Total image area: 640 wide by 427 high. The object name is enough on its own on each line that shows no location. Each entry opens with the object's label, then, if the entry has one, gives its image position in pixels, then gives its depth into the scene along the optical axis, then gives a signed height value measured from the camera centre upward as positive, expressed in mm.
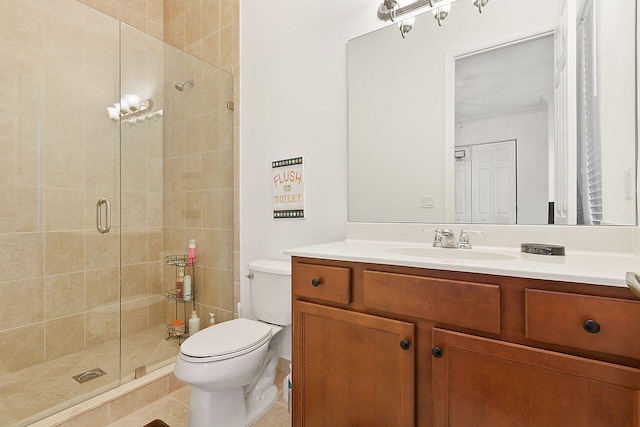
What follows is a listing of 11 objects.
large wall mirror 1044 +395
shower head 2051 +878
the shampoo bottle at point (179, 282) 2053 -468
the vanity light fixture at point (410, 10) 1334 +927
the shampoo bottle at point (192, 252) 2094 -266
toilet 1257 -631
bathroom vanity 674 -353
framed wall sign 1750 +152
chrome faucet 1237 -111
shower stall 1614 +100
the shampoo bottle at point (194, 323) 2037 -743
